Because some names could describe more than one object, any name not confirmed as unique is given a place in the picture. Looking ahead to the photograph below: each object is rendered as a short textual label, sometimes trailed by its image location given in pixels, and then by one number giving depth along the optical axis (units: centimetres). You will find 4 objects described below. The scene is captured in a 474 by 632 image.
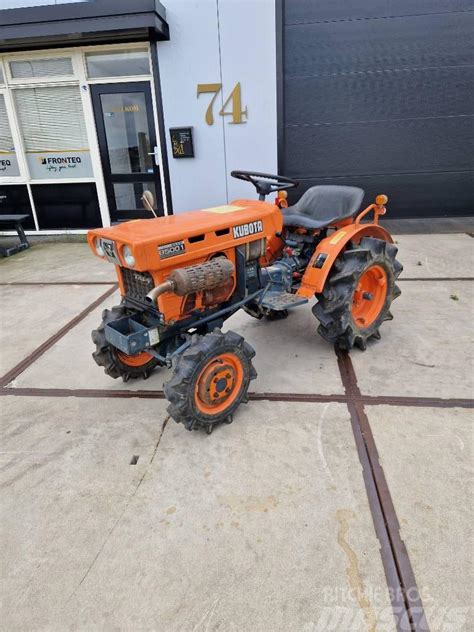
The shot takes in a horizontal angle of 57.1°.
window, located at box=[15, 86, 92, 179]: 636
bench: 621
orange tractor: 215
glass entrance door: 621
